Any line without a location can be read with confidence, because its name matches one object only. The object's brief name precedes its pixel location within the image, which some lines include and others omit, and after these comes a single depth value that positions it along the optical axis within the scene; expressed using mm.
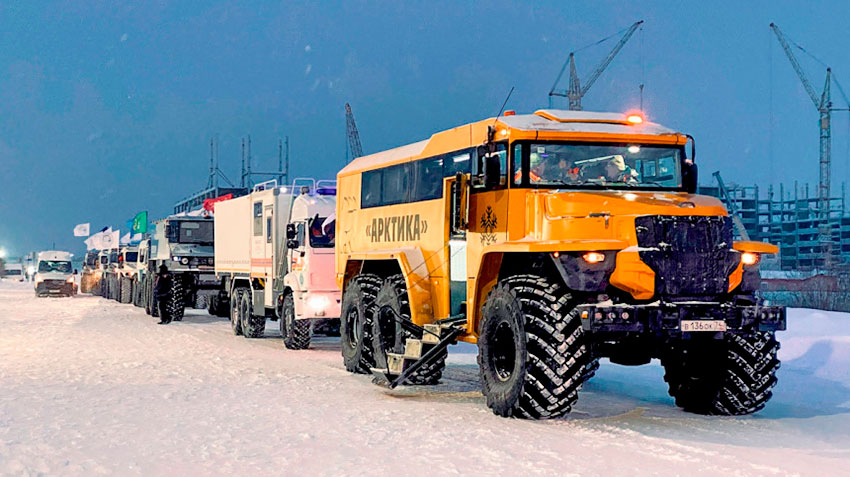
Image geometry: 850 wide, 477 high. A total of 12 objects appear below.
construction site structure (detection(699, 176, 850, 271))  157250
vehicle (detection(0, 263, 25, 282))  117375
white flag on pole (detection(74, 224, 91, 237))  72750
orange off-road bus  10680
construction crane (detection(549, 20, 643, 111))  131875
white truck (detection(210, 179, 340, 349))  19844
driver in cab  12148
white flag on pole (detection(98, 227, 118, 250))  55197
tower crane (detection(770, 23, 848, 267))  145500
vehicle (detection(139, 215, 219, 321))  30688
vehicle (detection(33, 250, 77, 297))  51000
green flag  48528
